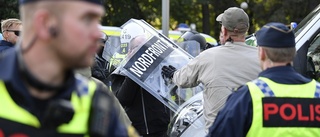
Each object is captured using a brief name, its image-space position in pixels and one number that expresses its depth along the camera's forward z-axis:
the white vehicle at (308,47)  5.34
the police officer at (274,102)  3.29
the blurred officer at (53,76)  1.93
